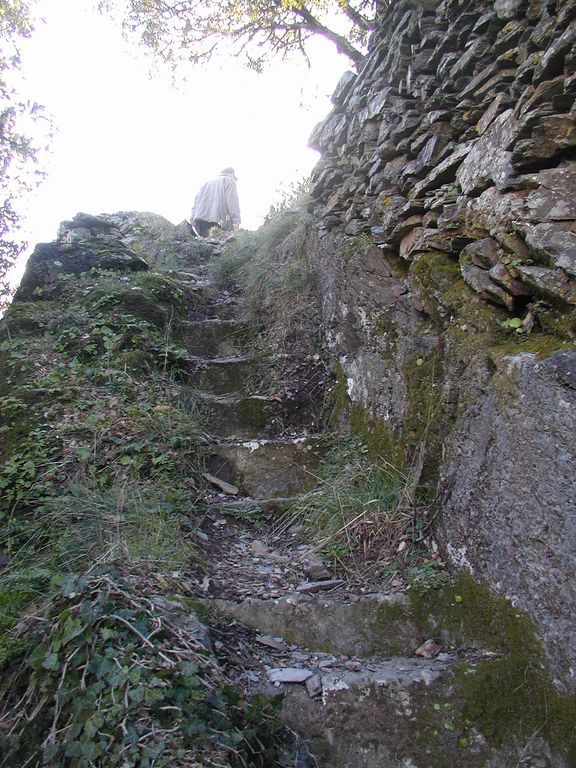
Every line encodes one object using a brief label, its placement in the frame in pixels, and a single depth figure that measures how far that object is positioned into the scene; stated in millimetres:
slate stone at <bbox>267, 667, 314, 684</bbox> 2215
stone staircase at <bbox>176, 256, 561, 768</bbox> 2061
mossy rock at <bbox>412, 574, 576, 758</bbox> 1926
